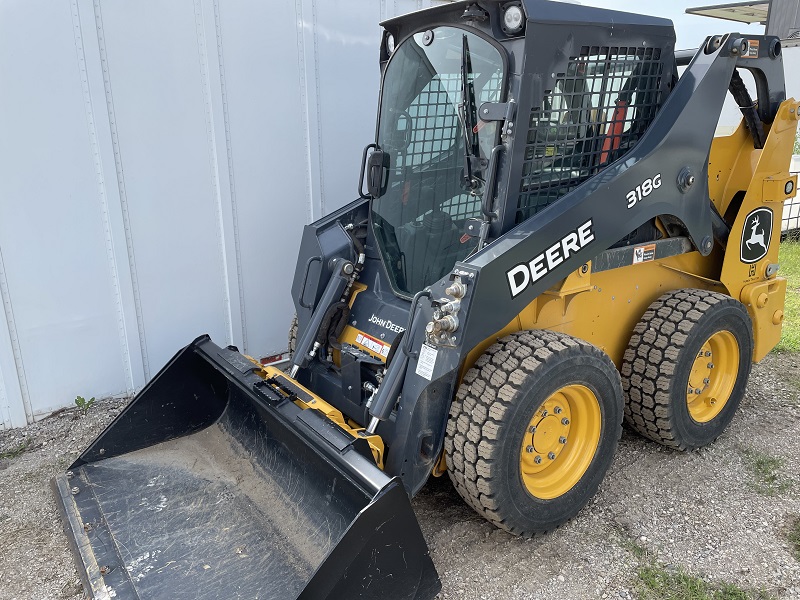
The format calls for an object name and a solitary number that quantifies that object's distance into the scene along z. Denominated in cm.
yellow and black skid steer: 246
